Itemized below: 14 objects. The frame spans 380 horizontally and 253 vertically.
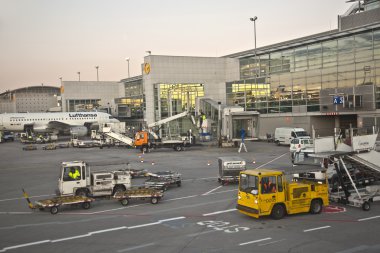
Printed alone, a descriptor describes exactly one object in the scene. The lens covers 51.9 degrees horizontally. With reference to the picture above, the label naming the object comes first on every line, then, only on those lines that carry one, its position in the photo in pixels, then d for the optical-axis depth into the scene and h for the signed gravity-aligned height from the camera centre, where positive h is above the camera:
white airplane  78.75 +2.08
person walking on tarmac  49.00 -1.85
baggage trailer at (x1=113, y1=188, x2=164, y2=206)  22.09 -3.74
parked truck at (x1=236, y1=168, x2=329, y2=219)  17.72 -3.24
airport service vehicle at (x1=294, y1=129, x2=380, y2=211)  20.28 -1.75
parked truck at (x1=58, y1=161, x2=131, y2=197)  23.05 -3.05
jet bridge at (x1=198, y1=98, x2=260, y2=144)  55.72 +0.93
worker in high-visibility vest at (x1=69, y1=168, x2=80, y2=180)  23.20 -2.57
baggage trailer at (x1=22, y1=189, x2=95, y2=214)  20.59 -3.83
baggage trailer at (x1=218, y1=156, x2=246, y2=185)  27.42 -3.00
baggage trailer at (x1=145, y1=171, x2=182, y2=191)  26.19 -3.58
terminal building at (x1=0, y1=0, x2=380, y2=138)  52.41 +7.68
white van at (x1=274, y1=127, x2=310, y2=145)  52.29 -1.12
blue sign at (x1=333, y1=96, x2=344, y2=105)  53.28 +3.40
